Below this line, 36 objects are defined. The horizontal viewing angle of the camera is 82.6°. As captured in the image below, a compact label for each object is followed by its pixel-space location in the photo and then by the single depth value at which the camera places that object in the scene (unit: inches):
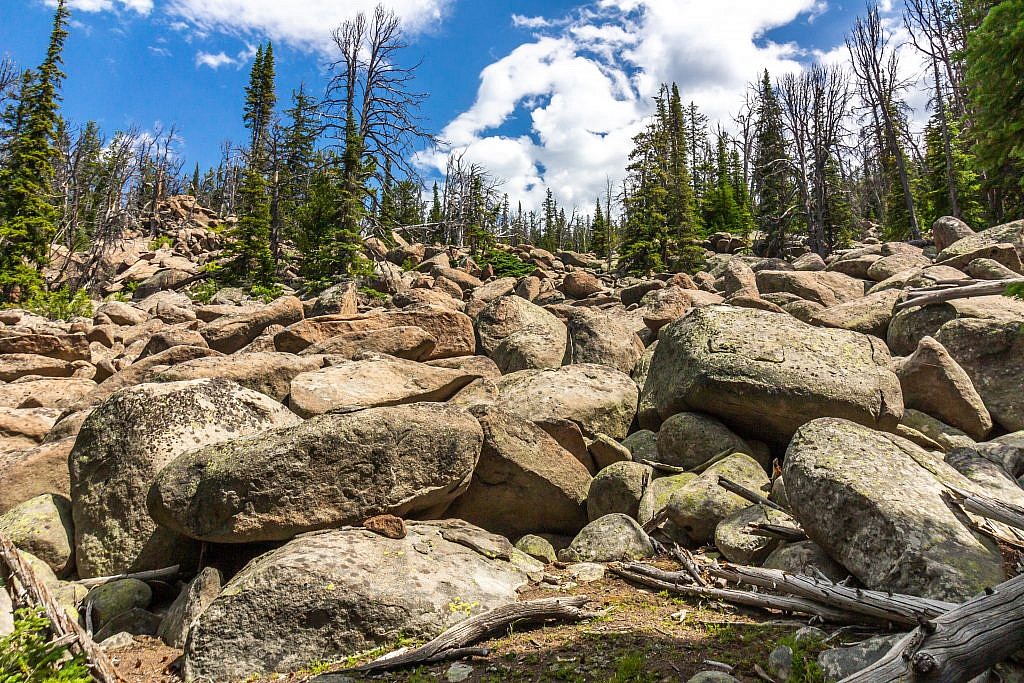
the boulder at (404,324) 606.5
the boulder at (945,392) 398.6
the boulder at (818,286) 750.5
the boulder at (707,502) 313.4
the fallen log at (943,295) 439.9
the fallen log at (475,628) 216.7
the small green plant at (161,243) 2177.7
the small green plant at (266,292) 1167.1
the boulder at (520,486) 347.3
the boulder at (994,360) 410.9
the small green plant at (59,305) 1095.6
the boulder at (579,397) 423.8
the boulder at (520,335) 573.0
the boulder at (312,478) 272.8
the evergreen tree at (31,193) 1197.1
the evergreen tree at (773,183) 1563.7
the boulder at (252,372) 446.0
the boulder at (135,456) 305.1
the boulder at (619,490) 346.6
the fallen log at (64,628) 203.5
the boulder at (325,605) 228.1
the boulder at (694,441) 376.5
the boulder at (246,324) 689.0
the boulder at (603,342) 565.9
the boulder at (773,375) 359.9
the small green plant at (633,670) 191.3
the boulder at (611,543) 312.2
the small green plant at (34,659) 183.9
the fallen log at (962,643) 140.5
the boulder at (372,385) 414.0
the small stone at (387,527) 278.2
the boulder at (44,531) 306.0
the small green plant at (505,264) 1641.7
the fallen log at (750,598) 212.5
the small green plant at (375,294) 929.5
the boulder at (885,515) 217.0
